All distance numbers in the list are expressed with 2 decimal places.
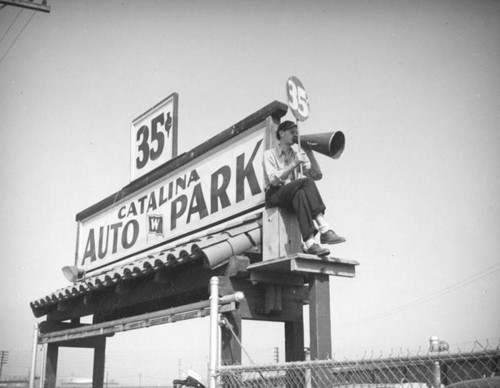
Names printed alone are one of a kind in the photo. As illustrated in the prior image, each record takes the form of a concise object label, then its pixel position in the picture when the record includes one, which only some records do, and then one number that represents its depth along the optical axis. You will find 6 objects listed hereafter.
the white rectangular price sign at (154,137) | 9.84
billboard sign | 7.73
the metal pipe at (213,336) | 5.30
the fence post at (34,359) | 10.44
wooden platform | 6.20
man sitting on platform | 6.47
